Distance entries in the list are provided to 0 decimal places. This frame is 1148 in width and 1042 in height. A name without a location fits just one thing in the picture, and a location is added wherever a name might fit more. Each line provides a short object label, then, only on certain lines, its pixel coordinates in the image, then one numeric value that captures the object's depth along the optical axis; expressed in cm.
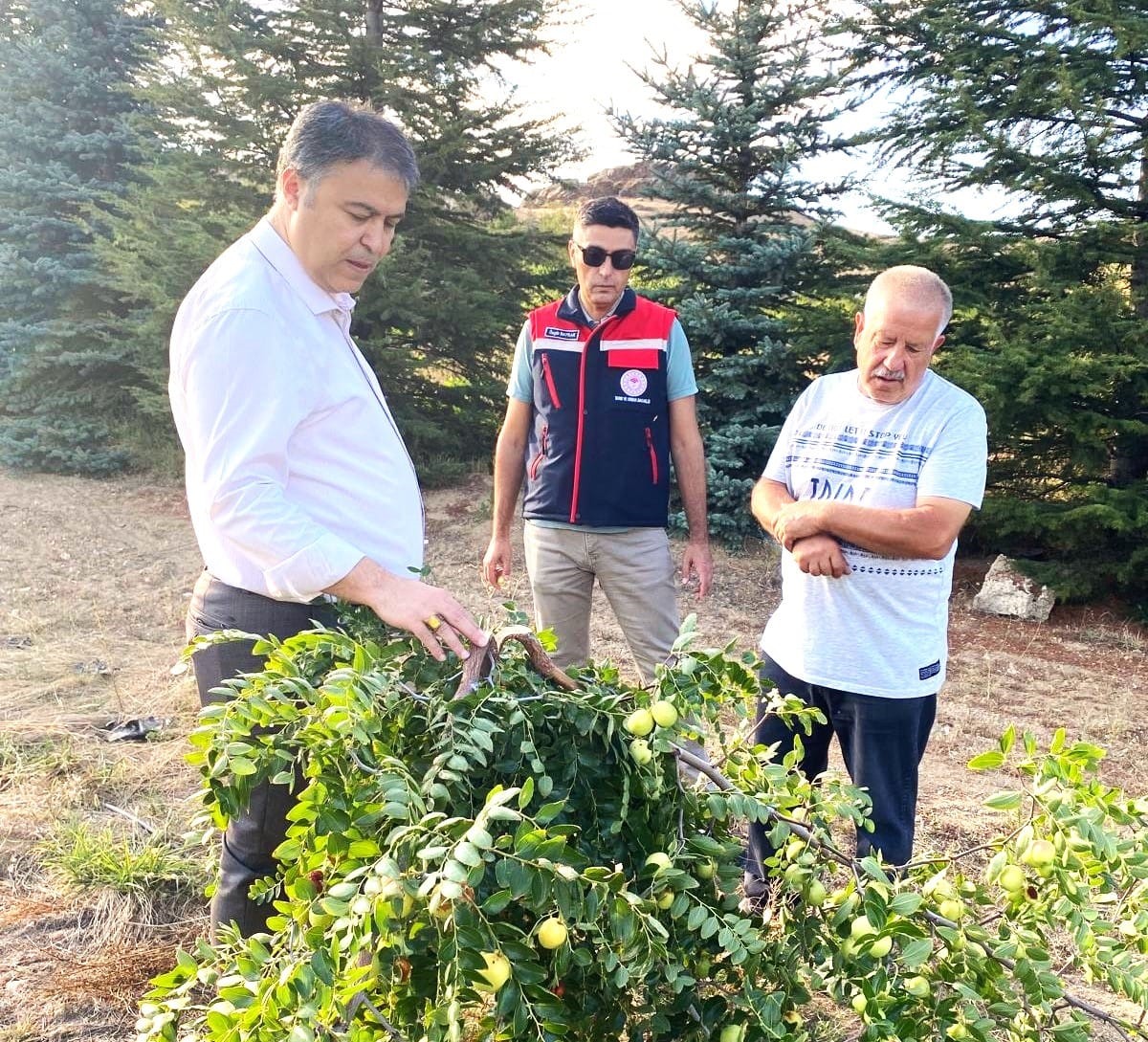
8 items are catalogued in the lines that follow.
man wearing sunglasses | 356
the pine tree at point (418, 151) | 953
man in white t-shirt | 252
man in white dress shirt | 180
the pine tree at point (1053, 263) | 669
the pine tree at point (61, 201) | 1141
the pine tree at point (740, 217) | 824
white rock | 717
